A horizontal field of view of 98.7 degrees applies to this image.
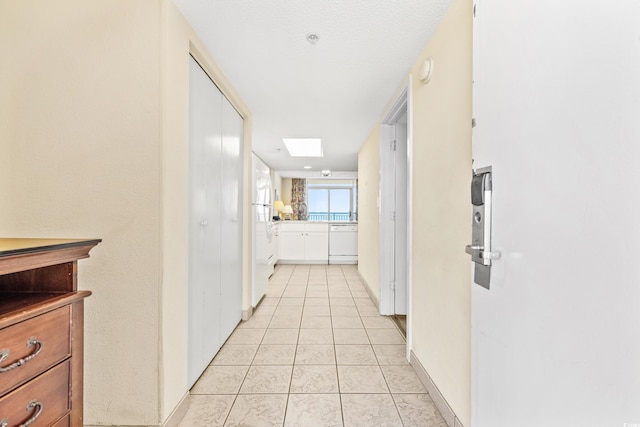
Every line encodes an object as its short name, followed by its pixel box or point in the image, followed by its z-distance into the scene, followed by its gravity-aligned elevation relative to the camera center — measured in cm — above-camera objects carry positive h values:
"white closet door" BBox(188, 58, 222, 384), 165 -5
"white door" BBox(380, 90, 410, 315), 294 -6
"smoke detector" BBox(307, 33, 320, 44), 164 +106
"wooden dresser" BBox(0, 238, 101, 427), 75 -37
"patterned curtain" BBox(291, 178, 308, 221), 757 +41
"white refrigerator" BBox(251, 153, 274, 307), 299 -21
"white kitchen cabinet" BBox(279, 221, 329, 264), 594 -69
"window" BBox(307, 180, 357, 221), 755 +37
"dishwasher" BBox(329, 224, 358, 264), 592 -66
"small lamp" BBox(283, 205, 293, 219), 682 +5
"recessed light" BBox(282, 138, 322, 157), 409 +109
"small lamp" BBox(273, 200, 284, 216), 648 +19
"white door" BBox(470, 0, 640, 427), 47 +0
